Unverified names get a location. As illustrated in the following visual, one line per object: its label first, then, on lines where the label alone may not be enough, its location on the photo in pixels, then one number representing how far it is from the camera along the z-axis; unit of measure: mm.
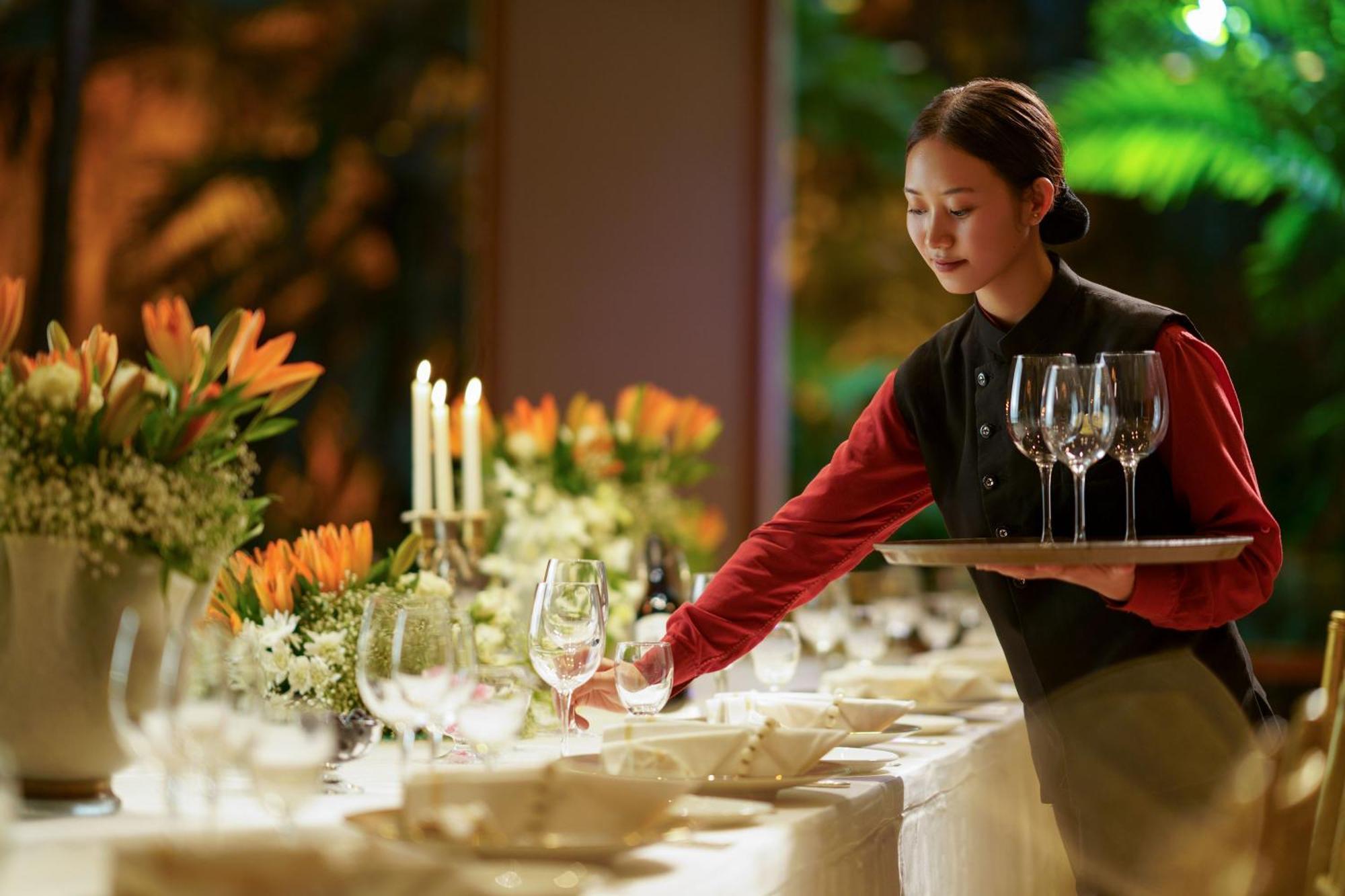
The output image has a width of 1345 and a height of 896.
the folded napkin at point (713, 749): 4661
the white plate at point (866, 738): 5006
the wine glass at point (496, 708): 4499
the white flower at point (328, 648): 4868
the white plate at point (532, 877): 4194
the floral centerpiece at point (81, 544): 4509
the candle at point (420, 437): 5534
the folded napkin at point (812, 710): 5001
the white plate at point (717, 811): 4535
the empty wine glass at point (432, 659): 4501
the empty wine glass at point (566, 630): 4846
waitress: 4926
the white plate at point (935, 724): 5299
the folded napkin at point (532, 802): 4378
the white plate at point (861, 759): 4886
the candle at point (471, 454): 5616
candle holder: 5602
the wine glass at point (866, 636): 6055
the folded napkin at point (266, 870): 4098
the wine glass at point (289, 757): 4281
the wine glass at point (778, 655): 5343
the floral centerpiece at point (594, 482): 5891
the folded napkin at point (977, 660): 6091
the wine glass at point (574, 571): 4887
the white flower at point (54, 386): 4520
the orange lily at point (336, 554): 5011
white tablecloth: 4334
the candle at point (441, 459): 5582
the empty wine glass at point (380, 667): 4520
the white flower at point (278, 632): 4873
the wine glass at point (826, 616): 5904
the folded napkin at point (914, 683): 5586
